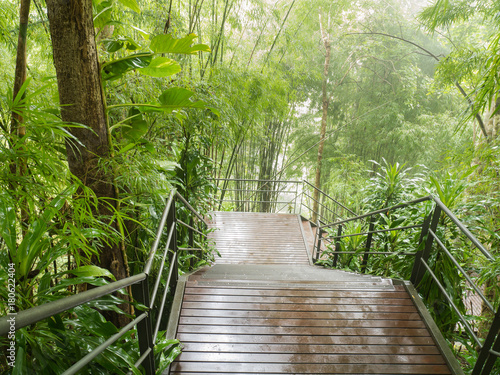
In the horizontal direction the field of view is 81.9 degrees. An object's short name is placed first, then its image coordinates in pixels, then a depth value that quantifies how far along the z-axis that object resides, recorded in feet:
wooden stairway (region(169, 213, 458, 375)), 5.25
